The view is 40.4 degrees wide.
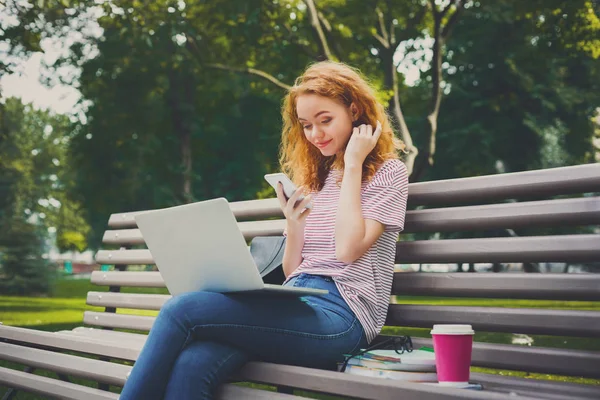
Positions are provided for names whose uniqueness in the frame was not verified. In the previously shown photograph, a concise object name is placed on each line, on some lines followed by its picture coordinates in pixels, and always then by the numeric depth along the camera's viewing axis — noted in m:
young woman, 2.69
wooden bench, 2.55
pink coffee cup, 2.41
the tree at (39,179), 49.37
